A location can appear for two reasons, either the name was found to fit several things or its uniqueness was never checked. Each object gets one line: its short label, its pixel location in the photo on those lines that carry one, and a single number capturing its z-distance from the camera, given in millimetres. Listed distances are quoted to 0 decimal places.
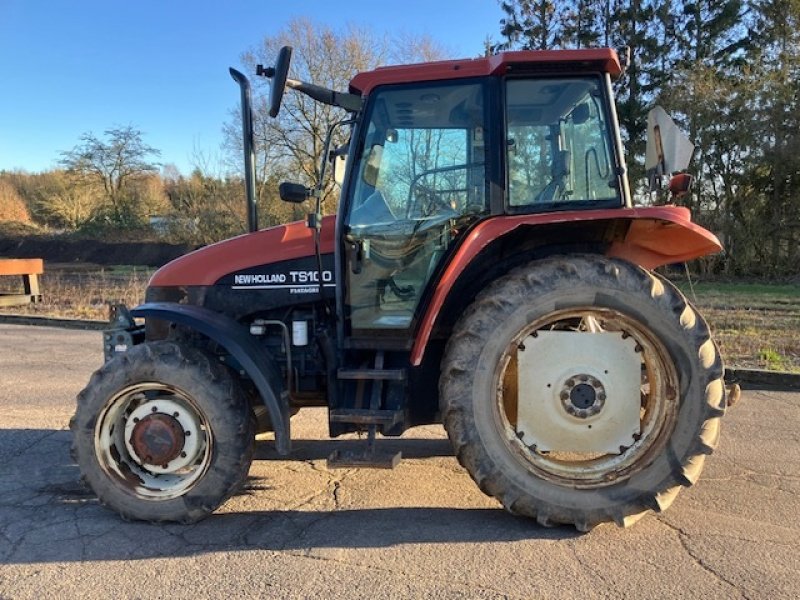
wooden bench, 12898
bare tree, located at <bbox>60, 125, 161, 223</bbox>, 38062
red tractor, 3174
